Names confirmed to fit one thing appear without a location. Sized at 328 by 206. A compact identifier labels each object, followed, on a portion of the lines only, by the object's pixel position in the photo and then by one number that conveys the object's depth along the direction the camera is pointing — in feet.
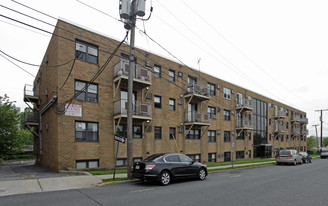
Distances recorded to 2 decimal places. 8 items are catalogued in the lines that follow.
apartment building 49.70
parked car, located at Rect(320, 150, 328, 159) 132.26
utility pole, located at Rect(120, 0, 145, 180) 37.45
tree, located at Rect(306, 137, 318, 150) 289.88
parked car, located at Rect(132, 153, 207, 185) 33.01
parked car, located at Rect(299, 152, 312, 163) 87.92
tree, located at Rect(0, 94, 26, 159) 74.74
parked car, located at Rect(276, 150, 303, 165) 76.69
